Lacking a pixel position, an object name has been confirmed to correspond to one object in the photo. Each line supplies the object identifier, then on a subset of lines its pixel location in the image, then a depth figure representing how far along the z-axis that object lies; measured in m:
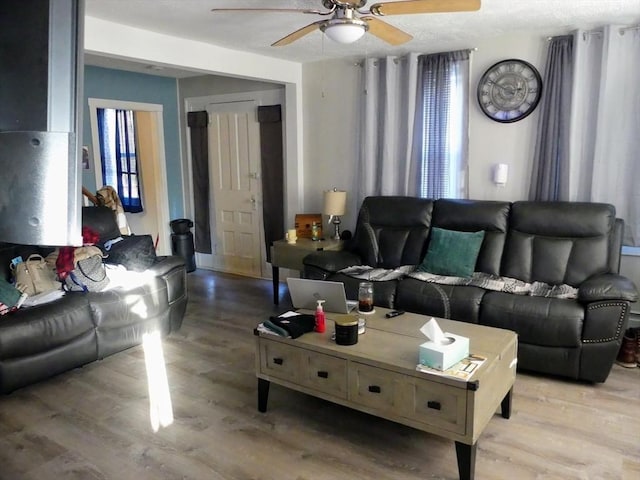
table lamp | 4.65
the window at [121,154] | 6.11
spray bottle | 2.64
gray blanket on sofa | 3.34
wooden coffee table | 2.14
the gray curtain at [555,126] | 3.72
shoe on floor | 3.30
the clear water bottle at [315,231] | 4.83
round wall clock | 3.90
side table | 4.50
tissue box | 2.15
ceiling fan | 2.38
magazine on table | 2.11
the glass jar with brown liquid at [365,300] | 2.93
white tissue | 2.22
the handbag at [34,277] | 3.35
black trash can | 6.01
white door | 5.61
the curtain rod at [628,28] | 3.44
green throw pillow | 3.76
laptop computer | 2.84
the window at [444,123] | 4.18
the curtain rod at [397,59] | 4.08
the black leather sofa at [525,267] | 3.00
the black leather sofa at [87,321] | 2.98
